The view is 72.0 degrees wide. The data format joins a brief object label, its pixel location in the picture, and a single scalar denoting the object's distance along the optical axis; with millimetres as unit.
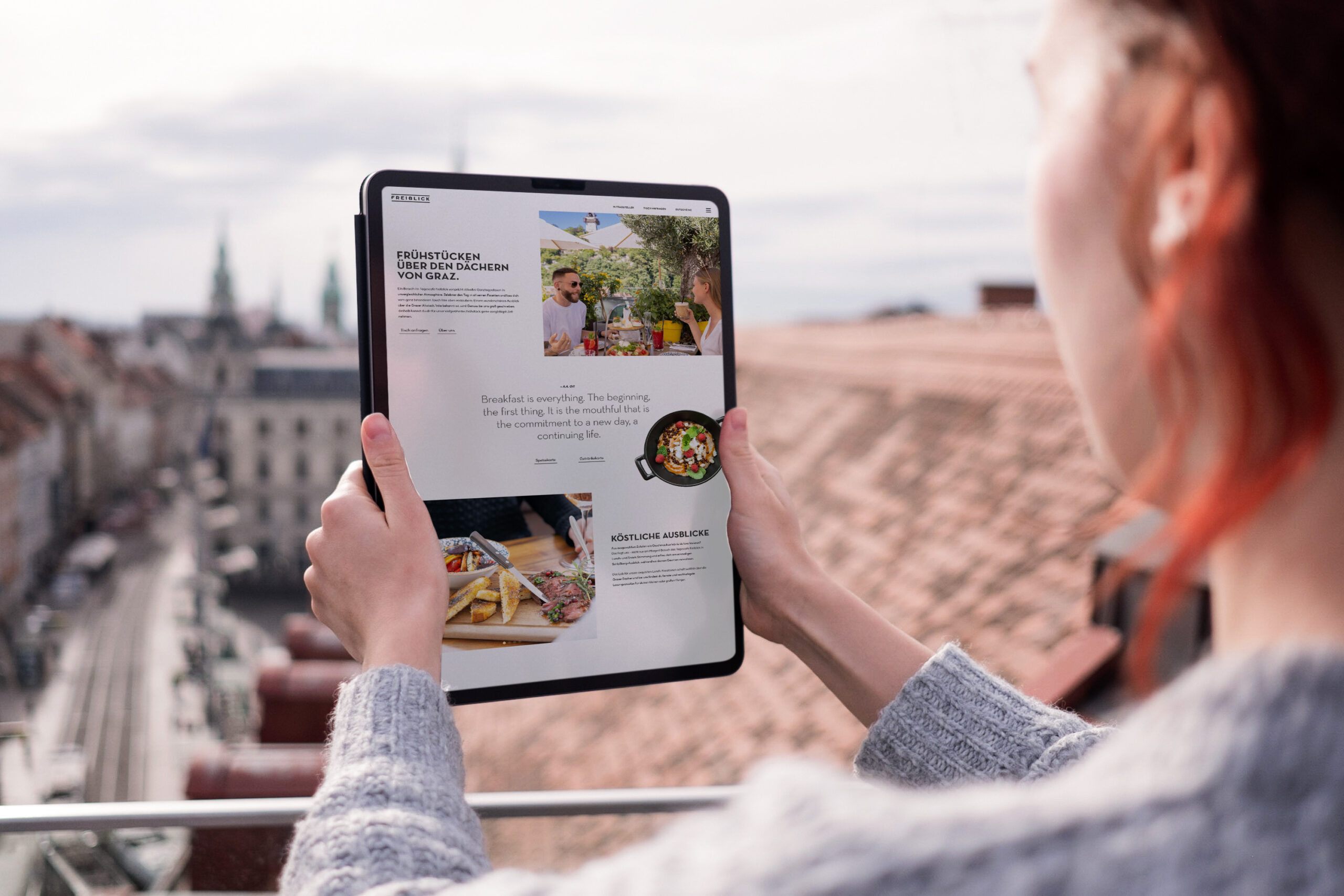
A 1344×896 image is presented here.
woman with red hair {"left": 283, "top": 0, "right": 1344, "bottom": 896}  325
